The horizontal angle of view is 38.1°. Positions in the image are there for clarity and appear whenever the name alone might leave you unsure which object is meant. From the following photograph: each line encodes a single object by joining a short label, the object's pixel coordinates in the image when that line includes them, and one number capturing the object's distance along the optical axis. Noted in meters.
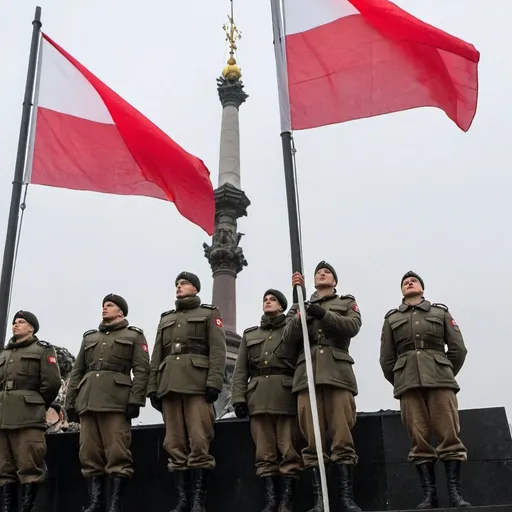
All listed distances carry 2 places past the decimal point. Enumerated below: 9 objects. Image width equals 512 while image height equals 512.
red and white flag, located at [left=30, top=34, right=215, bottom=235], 8.05
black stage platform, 6.62
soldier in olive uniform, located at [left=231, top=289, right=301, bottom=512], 6.25
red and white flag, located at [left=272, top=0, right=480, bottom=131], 6.87
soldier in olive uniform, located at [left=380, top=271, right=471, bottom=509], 5.91
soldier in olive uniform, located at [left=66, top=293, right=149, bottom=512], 6.40
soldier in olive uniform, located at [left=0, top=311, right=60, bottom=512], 6.58
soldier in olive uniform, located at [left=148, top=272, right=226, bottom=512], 6.27
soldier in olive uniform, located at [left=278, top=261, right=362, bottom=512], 5.94
